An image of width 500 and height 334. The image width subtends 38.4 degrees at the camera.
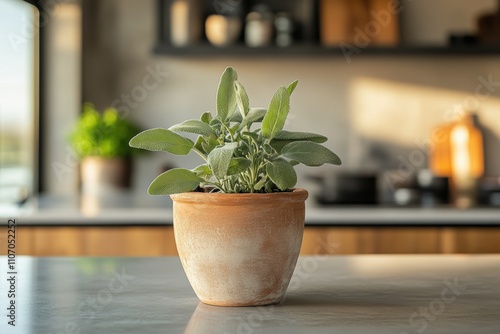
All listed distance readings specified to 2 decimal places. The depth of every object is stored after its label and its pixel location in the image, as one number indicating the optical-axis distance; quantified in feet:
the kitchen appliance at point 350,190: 9.32
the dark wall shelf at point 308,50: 10.84
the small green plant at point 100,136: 10.89
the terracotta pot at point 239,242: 2.91
